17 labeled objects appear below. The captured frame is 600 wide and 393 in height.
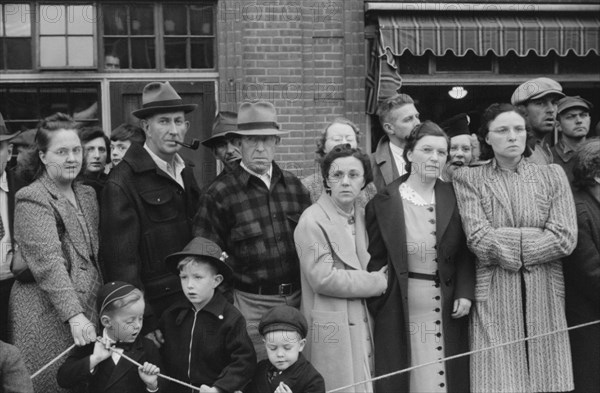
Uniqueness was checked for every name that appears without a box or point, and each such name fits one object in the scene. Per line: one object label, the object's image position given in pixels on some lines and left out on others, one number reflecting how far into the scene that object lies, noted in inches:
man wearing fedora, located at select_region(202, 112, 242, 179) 235.2
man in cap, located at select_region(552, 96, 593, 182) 229.9
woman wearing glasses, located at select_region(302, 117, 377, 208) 204.2
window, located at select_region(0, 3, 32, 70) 311.0
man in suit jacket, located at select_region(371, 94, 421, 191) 218.7
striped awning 315.3
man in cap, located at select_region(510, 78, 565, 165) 224.4
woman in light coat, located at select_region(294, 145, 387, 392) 181.0
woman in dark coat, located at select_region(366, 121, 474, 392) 186.9
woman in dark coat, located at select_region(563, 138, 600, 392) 189.8
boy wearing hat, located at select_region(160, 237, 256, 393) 175.5
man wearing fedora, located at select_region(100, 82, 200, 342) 180.4
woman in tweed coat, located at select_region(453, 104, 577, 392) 185.0
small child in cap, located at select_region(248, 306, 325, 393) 170.6
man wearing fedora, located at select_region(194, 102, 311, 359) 187.6
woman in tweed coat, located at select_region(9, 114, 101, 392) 172.1
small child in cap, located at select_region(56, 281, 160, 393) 170.4
